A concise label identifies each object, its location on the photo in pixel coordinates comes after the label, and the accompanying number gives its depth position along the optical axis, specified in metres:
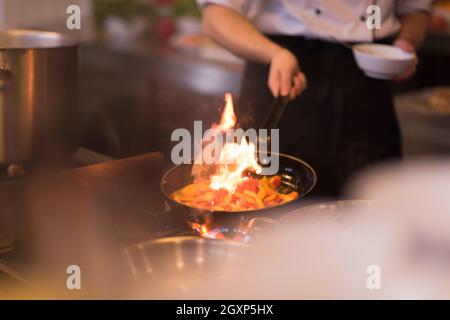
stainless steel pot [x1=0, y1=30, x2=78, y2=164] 2.29
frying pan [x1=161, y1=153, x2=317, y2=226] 2.05
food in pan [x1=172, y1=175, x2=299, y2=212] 2.14
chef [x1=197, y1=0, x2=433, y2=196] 2.81
